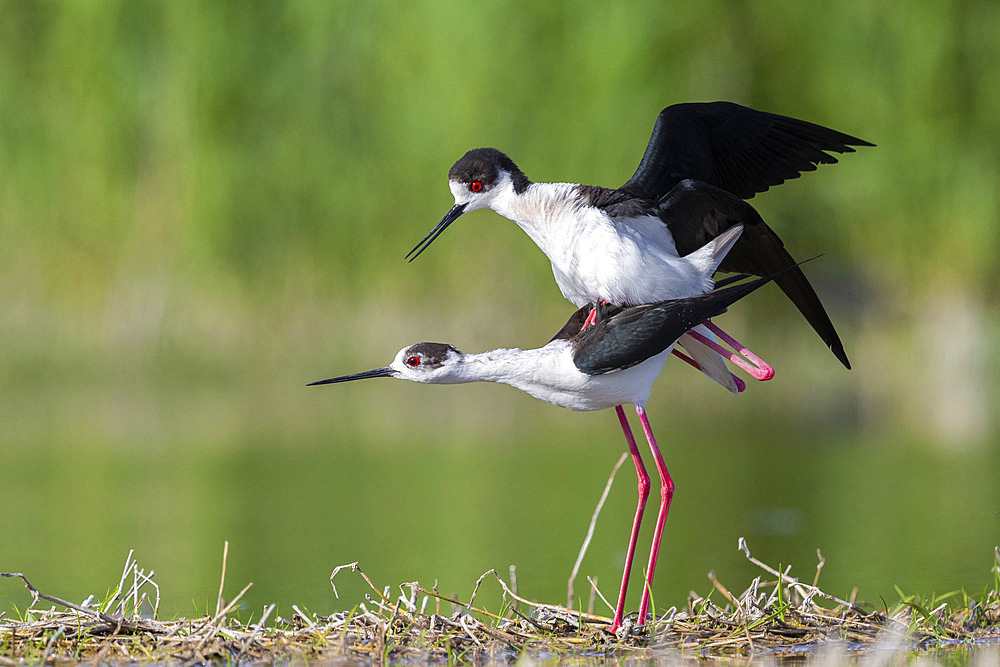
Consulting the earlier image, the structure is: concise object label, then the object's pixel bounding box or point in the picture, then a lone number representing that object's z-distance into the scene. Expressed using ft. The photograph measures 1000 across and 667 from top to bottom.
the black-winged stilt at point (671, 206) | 30.09
